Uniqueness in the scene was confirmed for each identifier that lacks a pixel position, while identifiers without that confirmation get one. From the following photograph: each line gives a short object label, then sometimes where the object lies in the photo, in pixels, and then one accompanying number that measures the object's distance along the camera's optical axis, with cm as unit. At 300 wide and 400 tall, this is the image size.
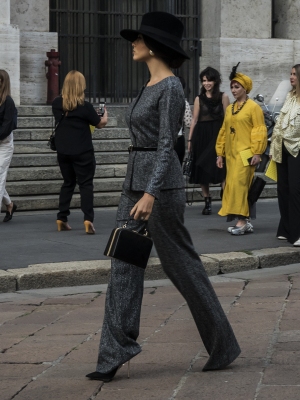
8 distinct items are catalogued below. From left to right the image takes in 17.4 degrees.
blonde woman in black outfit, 1019
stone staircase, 1258
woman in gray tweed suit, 475
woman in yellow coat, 1009
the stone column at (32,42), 1570
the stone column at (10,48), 1431
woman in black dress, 1203
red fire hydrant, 1560
